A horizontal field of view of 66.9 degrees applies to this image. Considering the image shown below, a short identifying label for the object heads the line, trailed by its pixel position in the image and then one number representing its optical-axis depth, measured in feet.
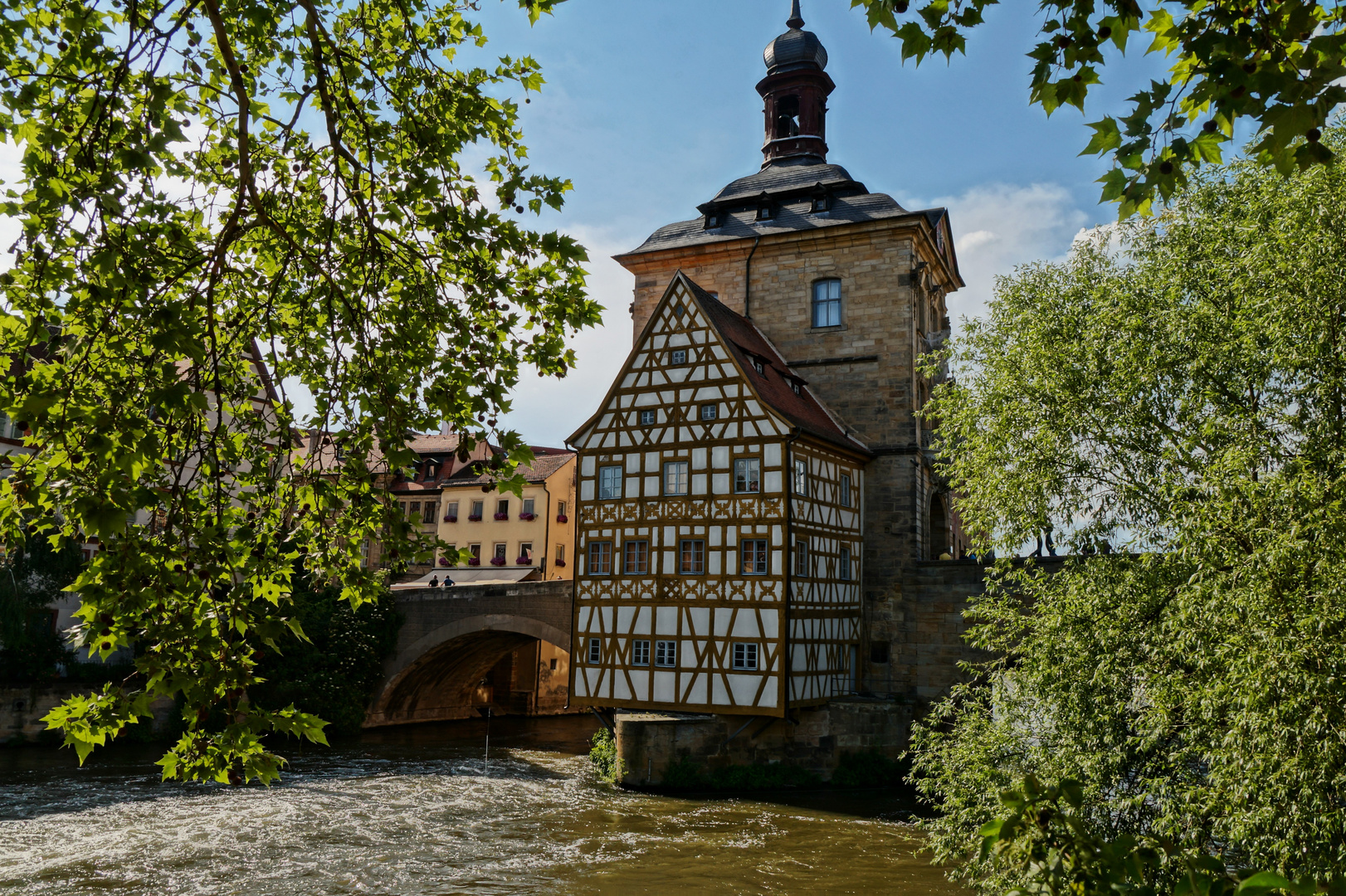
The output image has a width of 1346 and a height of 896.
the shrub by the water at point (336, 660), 84.81
